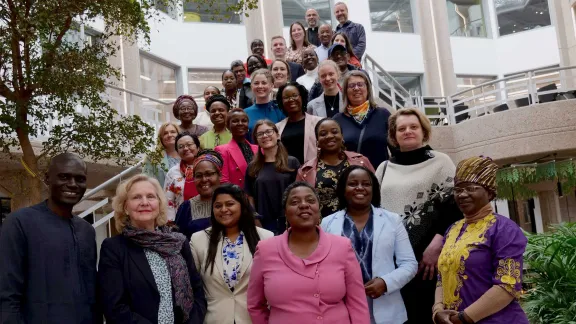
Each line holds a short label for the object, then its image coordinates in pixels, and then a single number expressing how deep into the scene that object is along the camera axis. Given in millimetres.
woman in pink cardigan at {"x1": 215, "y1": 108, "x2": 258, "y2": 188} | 6211
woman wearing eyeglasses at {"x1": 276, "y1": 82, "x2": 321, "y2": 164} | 6262
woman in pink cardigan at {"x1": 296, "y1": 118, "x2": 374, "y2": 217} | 5164
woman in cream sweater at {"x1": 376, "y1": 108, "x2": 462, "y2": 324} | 4566
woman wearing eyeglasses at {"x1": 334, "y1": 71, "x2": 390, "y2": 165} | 5992
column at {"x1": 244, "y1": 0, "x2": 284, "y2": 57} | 18125
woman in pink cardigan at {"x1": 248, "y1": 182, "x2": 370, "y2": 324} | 3750
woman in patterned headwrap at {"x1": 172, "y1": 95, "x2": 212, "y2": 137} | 7539
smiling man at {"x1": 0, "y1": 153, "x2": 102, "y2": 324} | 3689
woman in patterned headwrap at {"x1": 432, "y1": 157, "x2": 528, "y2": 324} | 3779
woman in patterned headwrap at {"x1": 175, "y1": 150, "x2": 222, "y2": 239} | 5309
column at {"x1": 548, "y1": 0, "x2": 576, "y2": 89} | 19884
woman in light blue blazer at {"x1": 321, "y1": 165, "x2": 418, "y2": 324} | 4238
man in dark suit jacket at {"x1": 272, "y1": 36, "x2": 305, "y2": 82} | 9491
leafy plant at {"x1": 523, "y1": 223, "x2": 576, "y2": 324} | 5547
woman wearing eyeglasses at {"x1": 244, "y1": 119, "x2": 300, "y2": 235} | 5566
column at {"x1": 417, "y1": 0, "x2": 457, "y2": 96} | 22547
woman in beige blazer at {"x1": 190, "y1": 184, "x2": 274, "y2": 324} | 4285
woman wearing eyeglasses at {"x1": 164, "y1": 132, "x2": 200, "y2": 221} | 6371
